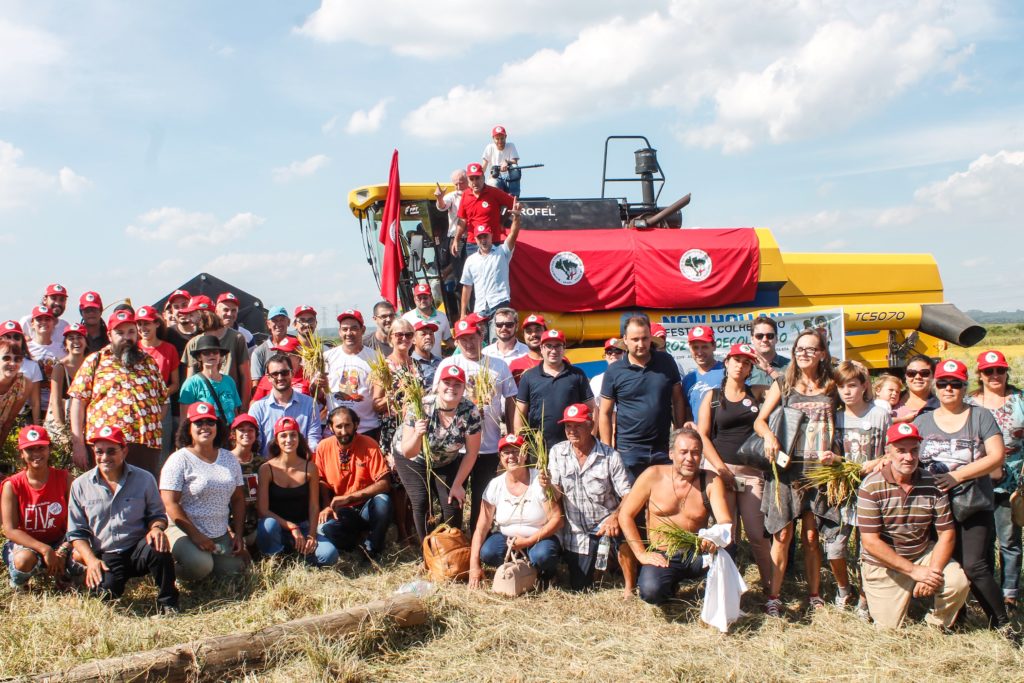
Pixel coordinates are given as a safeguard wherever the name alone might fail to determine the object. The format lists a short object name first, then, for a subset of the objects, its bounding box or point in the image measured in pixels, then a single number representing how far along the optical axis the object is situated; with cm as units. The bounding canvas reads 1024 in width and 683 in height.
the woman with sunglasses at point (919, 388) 580
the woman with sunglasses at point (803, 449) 531
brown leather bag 590
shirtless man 530
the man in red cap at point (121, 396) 587
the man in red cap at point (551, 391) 614
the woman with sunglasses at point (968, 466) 496
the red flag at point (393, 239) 1004
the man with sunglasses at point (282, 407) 652
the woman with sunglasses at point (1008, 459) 531
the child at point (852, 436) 526
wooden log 423
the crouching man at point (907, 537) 491
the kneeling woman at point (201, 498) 574
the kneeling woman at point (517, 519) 582
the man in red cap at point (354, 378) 679
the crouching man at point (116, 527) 543
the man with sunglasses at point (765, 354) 613
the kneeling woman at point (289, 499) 622
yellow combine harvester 1030
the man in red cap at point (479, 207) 902
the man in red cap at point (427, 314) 807
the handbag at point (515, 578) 565
